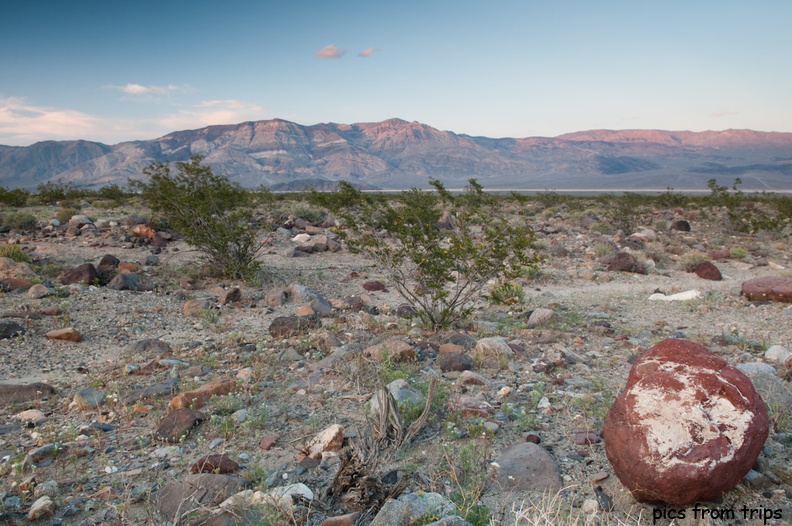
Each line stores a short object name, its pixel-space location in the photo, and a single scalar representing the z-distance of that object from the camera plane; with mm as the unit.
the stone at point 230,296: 8438
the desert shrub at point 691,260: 12125
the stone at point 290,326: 6703
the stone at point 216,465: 3320
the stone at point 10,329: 6172
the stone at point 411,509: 2635
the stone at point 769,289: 8336
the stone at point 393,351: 5410
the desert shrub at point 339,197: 13820
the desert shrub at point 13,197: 20500
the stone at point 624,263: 11663
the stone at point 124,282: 8703
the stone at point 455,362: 5305
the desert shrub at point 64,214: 15939
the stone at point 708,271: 11336
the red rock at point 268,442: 3746
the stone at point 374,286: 9730
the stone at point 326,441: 3654
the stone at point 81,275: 8719
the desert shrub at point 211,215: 10109
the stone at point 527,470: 3219
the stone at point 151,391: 4609
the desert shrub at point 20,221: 14297
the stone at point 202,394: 4352
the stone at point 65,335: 6281
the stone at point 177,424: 3867
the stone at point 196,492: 2979
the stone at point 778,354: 5449
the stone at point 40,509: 2920
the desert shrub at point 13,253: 9781
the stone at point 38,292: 7672
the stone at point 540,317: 7277
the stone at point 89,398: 4447
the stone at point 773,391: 4065
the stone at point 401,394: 4168
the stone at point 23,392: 4603
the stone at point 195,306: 7812
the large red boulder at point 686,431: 2764
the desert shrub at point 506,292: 8441
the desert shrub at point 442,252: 6762
